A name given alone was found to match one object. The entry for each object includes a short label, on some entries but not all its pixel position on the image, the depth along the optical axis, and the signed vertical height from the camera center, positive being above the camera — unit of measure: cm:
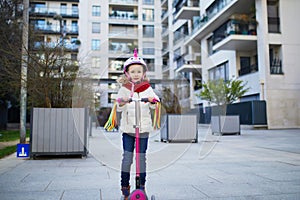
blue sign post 642 -78
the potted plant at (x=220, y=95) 1503 +107
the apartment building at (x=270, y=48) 1998 +465
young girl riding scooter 281 +3
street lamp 763 +70
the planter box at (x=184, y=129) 945 -48
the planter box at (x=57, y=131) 635 -36
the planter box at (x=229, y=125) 1477 -54
